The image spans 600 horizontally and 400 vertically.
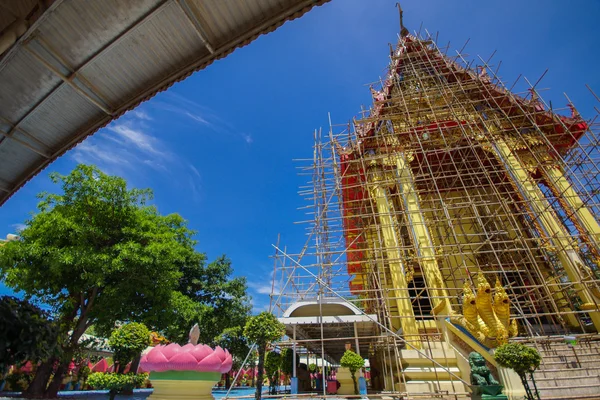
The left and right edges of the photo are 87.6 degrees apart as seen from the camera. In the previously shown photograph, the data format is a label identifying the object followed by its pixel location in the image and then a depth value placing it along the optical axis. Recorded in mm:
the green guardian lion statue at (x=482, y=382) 5938
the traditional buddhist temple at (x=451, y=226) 8133
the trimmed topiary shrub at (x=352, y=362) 9266
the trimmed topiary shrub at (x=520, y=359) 5629
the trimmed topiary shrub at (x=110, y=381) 8883
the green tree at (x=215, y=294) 17984
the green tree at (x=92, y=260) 10445
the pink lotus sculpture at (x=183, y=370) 3156
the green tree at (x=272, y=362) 11727
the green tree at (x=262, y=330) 8055
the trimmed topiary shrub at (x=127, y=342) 8977
